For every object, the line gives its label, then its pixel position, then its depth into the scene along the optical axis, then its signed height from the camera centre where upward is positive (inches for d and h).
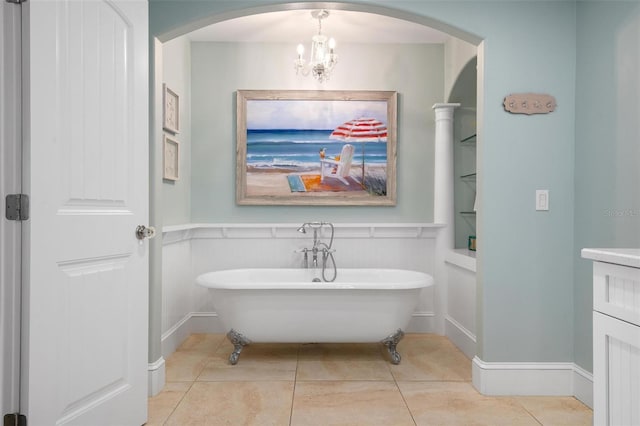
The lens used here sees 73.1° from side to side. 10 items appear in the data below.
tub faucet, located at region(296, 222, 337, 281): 141.8 -13.6
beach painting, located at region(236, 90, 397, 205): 148.3 +20.4
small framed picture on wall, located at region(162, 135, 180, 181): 123.2 +14.8
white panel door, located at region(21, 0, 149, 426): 61.6 -0.7
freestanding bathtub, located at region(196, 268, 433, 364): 111.6 -26.8
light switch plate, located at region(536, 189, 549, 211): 99.3 +2.0
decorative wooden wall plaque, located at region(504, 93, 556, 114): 99.0 +24.2
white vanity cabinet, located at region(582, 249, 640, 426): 51.3 -15.8
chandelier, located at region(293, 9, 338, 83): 122.6 +44.0
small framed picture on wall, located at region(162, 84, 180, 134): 122.9 +29.3
